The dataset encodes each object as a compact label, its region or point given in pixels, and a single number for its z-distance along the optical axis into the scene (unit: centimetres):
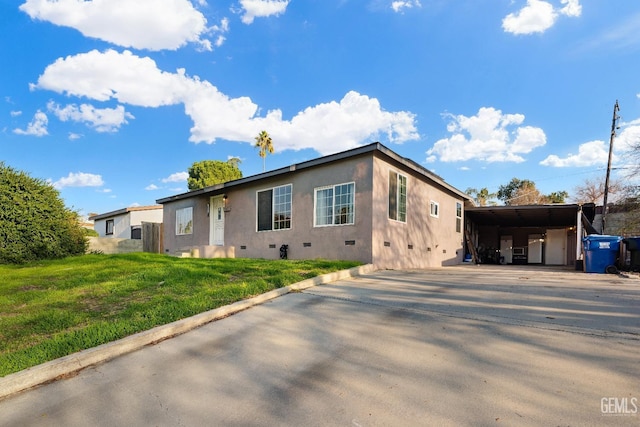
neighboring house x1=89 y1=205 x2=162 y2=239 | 2358
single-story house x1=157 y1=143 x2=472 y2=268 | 973
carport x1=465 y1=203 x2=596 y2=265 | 1791
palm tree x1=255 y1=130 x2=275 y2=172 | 4088
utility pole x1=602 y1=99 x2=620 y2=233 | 2056
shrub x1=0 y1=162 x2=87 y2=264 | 962
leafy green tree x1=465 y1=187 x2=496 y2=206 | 4397
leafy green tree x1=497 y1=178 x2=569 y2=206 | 3738
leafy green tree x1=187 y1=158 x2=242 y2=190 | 3250
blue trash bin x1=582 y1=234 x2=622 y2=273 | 998
